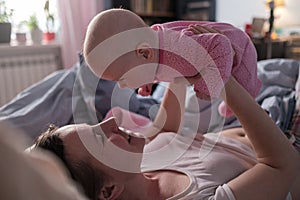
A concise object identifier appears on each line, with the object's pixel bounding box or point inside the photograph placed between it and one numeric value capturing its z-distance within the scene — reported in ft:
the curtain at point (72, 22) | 8.22
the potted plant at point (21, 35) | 8.05
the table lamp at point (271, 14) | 8.26
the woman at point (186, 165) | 2.21
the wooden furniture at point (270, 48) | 8.00
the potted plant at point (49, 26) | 8.38
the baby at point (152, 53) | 2.23
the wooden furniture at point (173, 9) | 10.85
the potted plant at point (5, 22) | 7.41
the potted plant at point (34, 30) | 8.25
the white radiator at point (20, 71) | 7.43
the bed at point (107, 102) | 3.78
